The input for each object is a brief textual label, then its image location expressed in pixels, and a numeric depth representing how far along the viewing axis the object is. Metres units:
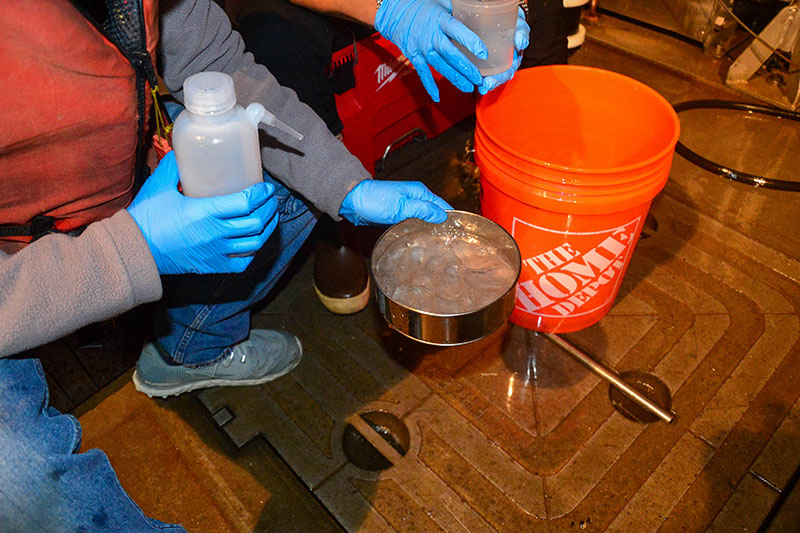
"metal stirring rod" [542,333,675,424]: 1.43
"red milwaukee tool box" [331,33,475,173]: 1.80
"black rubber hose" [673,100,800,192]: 2.02
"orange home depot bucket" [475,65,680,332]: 1.24
